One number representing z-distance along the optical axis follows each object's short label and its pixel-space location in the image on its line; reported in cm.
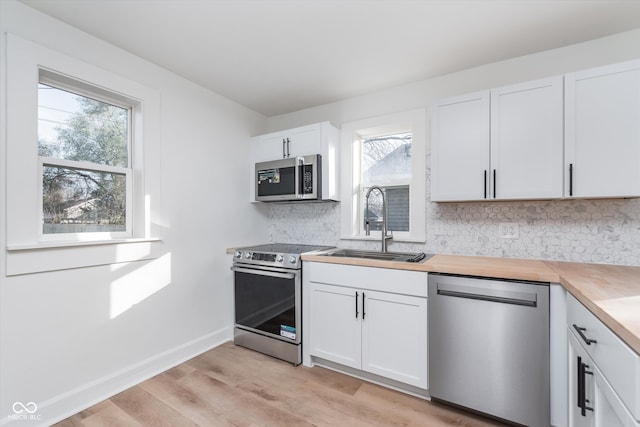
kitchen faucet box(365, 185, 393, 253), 256
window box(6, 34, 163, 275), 161
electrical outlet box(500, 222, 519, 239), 217
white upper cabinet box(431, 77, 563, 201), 183
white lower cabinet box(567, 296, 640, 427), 85
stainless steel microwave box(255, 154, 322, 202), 274
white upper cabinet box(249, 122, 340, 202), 276
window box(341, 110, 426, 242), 255
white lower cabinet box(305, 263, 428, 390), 195
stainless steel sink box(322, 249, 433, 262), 223
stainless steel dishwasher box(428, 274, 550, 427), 159
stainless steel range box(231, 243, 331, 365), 242
